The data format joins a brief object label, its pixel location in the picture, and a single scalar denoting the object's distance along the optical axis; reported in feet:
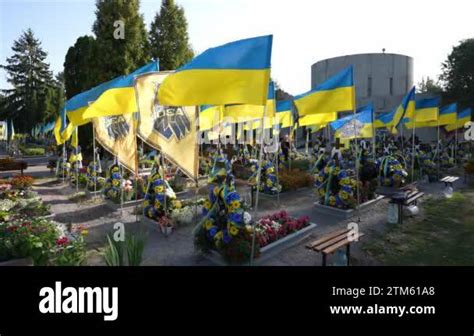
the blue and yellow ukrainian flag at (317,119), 37.09
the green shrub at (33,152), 111.55
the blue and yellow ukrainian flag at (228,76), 16.62
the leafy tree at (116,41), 62.90
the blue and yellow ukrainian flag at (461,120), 63.26
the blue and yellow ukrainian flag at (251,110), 39.14
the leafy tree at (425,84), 218.91
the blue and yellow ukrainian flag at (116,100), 25.38
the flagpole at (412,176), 47.35
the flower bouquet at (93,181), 42.37
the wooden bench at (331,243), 18.15
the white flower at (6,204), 30.31
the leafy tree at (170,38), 78.95
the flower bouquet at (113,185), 36.78
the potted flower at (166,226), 26.02
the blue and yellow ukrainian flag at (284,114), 54.68
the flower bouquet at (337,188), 31.50
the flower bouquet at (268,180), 40.34
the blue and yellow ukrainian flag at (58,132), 47.10
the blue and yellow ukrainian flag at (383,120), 69.51
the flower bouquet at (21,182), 40.91
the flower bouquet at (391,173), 42.27
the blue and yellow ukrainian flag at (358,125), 36.04
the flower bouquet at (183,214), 28.30
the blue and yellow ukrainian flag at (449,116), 55.36
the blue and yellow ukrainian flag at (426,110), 49.26
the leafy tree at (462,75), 109.91
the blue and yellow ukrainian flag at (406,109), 41.32
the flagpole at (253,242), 16.83
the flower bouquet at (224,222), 19.51
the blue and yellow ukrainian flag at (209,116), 38.74
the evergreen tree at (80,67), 64.23
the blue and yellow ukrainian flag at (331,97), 28.32
